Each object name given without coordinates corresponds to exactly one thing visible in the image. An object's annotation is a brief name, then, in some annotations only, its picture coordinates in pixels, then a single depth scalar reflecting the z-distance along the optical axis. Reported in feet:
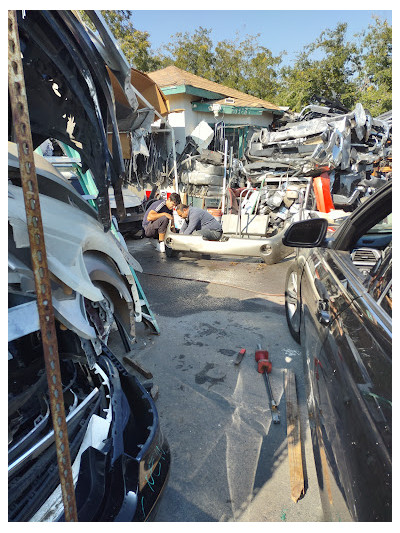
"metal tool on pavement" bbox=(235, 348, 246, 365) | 10.58
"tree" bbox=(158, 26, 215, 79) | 85.66
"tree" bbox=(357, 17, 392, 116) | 64.59
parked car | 3.40
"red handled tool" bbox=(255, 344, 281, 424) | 8.38
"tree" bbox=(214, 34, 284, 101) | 78.18
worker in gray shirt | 21.04
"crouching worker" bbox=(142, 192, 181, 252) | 22.95
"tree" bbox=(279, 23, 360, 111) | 66.80
